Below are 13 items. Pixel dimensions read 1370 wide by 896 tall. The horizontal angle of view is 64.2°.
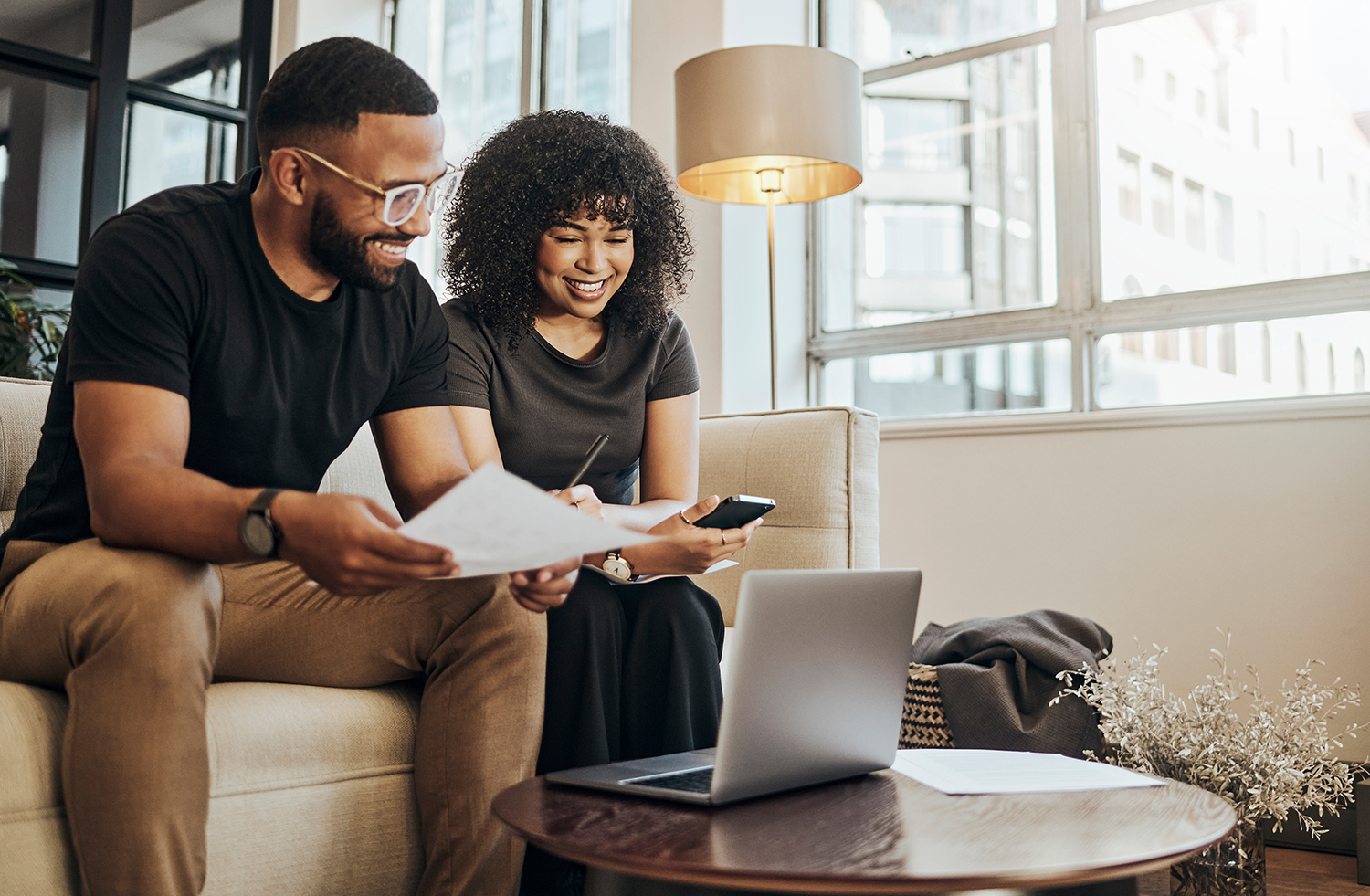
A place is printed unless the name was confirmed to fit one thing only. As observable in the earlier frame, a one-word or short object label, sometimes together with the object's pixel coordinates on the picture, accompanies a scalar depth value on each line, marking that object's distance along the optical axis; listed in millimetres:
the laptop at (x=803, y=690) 850
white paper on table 926
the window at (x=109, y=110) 3645
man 940
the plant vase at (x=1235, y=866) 1559
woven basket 1937
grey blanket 1845
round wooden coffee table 668
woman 1396
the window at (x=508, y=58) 3895
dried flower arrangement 1559
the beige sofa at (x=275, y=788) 980
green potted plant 2914
